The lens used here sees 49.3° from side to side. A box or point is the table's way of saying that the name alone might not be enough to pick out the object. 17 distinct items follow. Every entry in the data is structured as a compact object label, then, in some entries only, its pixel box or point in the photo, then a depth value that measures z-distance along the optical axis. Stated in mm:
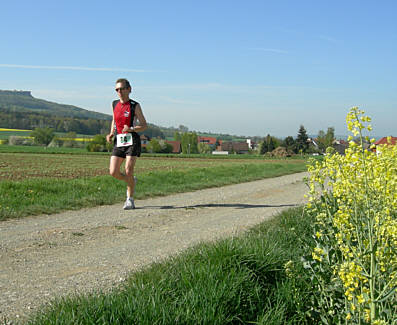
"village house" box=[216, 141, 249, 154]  159225
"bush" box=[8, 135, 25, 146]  103431
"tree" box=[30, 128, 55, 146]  108250
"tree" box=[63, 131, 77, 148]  106938
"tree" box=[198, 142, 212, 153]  131125
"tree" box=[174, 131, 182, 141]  164125
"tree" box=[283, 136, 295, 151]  97750
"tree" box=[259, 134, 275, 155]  118175
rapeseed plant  2841
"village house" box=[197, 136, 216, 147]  182850
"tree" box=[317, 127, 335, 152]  92375
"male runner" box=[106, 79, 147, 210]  8344
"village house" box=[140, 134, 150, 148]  110500
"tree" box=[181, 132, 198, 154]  129675
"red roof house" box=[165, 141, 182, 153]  129800
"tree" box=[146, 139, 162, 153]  109000
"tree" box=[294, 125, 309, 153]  92250
